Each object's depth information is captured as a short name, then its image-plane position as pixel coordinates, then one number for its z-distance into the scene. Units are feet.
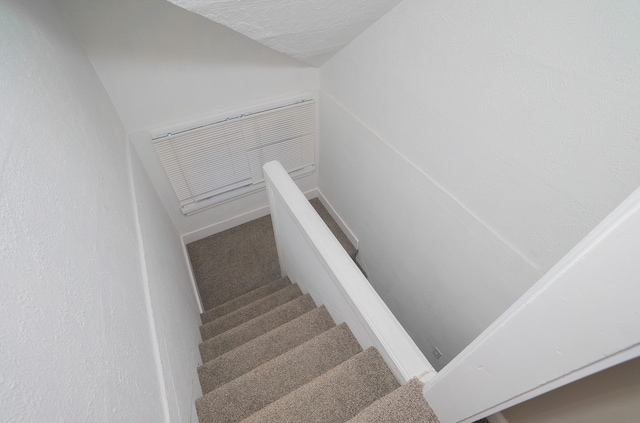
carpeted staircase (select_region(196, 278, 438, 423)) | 3.36
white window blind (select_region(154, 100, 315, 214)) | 6.97
